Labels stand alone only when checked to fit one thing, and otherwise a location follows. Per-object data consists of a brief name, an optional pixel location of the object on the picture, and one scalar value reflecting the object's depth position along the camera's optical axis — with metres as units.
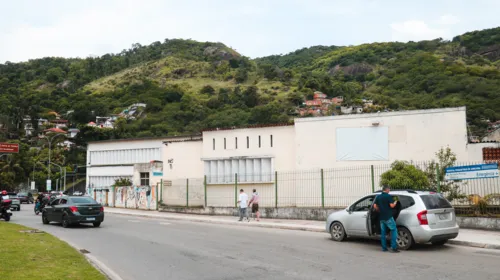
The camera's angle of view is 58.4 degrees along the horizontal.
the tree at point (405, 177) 18.12
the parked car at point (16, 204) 37.51
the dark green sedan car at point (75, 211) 20.14
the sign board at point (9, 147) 50.12
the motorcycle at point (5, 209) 23.22
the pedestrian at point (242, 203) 22.48
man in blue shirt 11.85
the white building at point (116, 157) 59.31
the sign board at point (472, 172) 16.30
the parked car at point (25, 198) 56.82
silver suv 11.88
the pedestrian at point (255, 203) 22.78
